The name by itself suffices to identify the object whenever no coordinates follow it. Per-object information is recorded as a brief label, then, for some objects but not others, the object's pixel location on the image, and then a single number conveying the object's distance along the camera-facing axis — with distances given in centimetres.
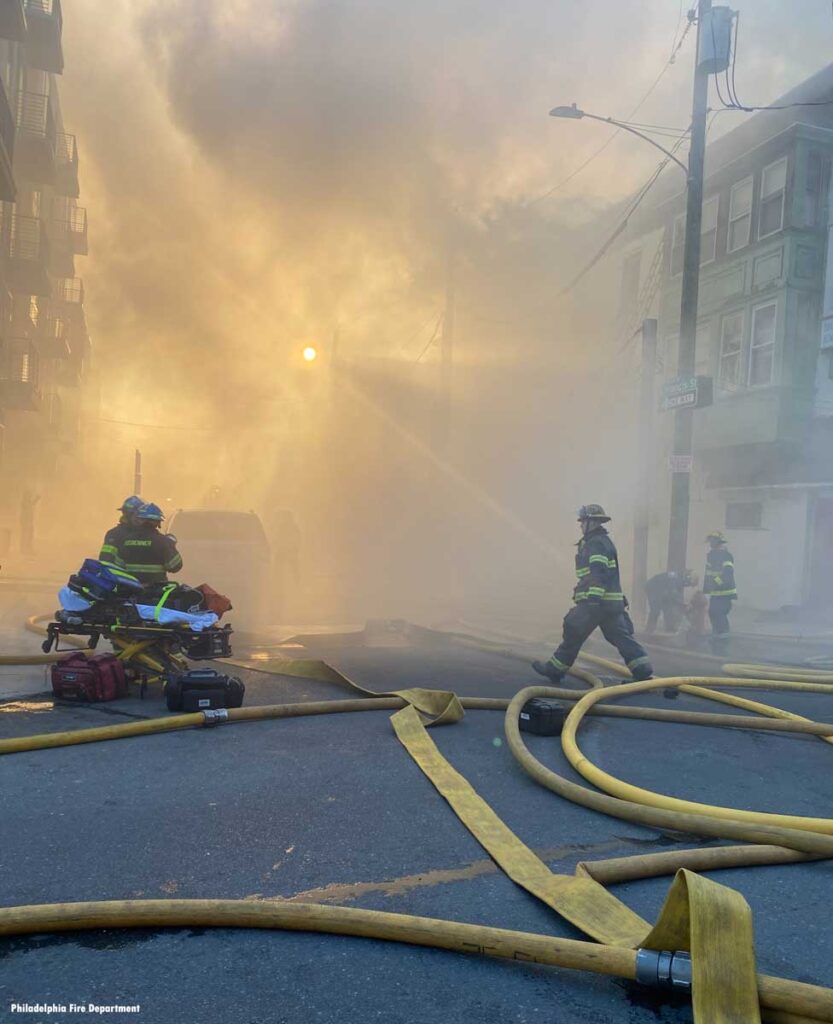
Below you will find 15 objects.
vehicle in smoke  1042
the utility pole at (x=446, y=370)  1930
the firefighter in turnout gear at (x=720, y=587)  1049
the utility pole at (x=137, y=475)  2986
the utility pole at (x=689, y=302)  1210
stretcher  560
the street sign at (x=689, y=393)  1189
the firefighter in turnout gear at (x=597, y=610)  659
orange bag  588
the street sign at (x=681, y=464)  1197
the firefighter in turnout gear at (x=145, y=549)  598
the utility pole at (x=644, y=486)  1366
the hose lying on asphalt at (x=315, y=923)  212
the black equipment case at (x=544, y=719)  473
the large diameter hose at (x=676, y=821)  295
